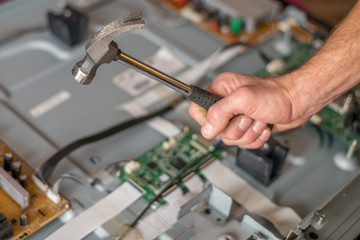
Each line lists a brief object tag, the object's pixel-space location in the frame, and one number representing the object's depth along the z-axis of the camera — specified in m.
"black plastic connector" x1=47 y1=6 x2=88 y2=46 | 2.02
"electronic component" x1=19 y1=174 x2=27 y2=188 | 1.56
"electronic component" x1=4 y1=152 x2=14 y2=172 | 1.57
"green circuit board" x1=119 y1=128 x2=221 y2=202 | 1.64
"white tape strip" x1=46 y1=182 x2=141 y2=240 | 1.49
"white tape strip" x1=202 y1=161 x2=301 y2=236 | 1.59
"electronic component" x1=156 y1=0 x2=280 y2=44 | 2.19
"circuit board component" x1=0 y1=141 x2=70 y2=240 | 1.46
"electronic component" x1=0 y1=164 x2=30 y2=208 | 1.48
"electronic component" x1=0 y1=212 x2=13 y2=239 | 1.41
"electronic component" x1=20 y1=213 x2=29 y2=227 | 1.46
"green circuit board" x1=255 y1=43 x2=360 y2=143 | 1.80
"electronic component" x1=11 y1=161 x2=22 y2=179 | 1.56
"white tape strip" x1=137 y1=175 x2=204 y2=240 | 1.53
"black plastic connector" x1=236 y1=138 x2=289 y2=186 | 1.66
